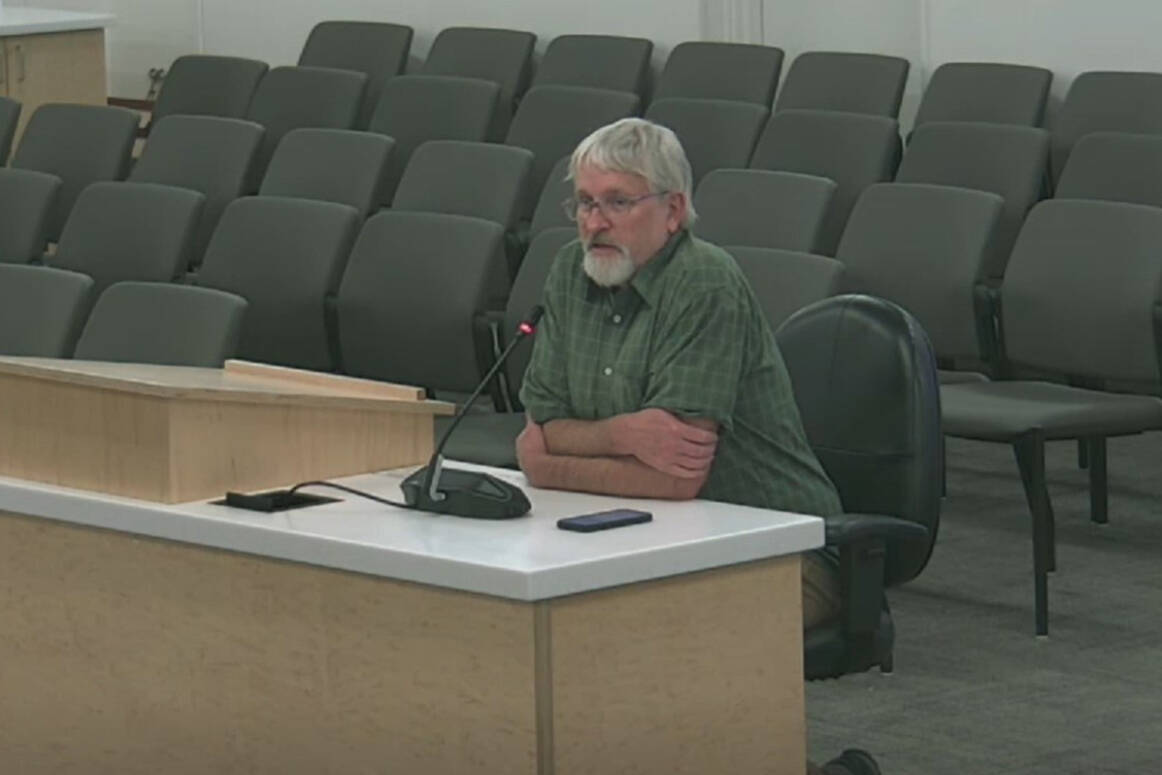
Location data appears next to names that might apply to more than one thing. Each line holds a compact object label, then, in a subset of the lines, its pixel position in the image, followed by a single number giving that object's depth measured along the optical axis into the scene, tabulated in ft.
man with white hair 21.32
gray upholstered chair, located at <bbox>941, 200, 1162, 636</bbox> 31.20
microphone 19.88
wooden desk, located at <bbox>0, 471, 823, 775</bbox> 18.23
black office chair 22.47
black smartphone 19.31
